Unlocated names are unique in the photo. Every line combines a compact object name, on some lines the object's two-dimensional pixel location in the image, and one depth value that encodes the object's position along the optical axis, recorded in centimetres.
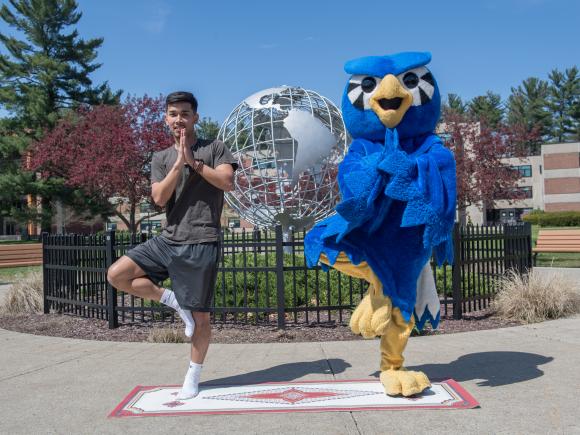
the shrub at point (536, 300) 677
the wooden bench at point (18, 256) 1291
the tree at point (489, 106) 6272
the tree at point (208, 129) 5722
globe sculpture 947
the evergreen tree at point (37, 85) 3066
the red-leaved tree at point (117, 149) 1623
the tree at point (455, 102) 6588
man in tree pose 370
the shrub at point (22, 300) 822
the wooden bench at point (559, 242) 1273
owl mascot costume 346
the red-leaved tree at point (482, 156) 1781
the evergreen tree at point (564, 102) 6212
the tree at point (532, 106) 6366
